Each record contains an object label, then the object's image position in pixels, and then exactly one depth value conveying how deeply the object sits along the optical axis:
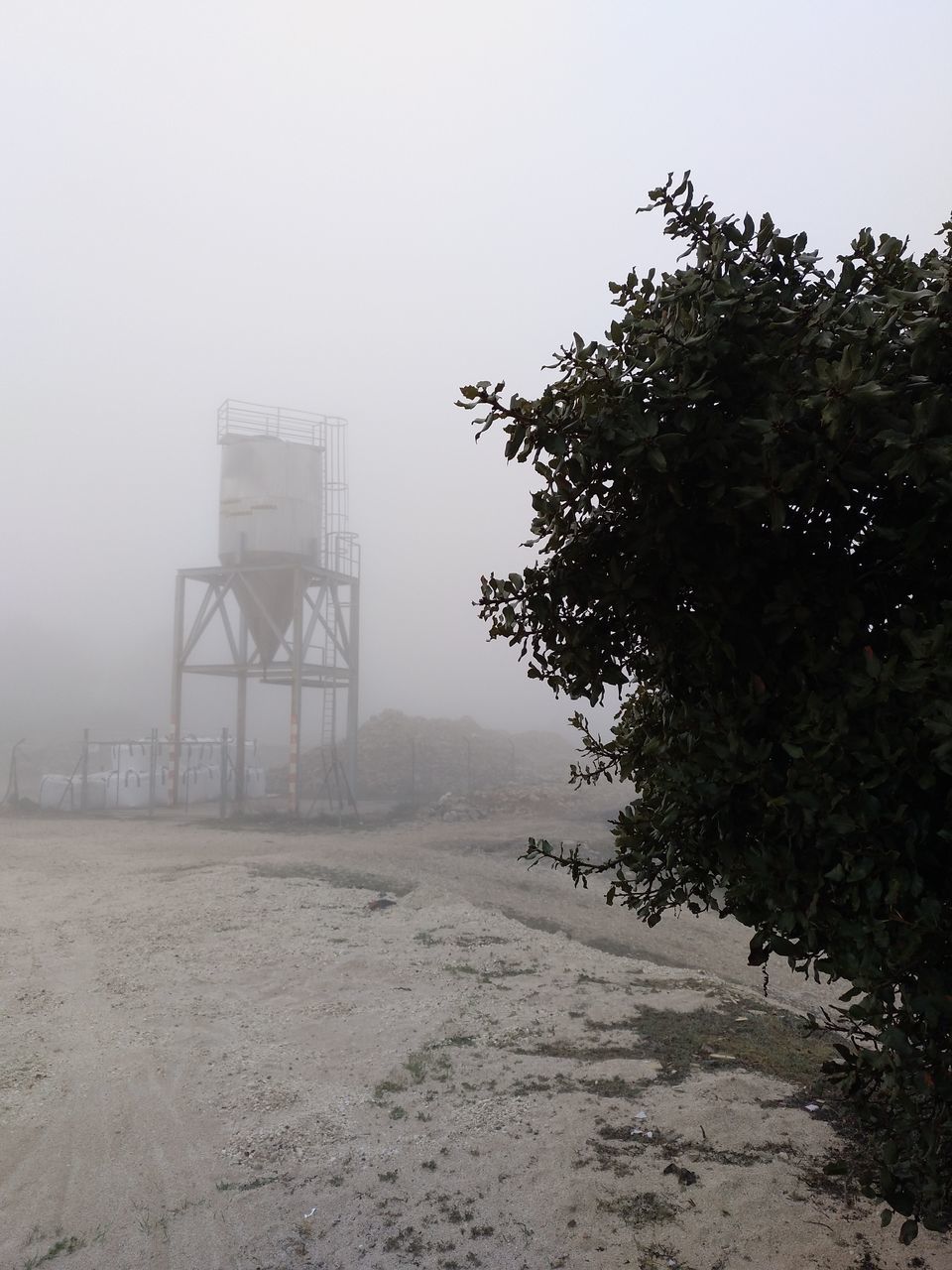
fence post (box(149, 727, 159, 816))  24.90
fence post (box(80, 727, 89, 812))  25.55
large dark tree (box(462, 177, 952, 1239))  2.48
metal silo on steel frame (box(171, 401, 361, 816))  25.56
